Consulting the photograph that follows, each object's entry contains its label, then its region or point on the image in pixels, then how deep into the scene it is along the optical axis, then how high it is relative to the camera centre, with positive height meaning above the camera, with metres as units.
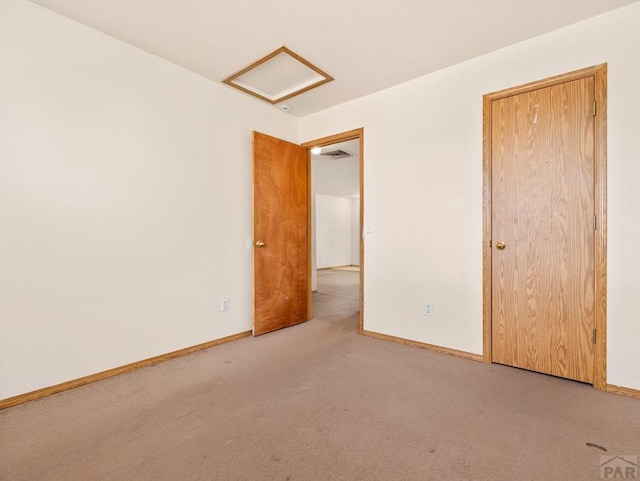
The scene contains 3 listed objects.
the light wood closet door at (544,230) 2.09 +0.01
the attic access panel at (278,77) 2.55 +1.49
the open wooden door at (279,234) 3.12 +0.00
